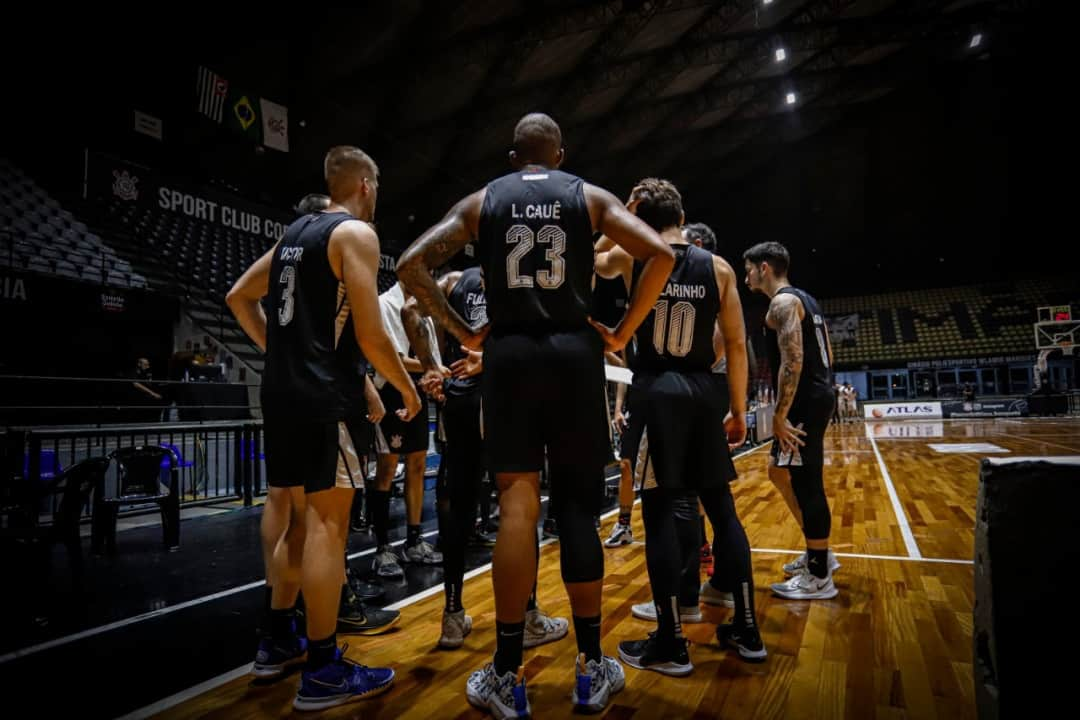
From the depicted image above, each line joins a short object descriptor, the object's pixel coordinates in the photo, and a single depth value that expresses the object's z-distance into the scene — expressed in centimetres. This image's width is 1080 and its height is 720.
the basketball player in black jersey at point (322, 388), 184
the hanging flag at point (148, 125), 1027
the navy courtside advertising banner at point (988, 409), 1869
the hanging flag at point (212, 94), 976
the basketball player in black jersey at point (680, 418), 202
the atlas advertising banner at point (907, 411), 1986
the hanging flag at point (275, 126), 1105
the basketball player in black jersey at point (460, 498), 233
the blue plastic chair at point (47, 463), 554
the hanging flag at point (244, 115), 1033
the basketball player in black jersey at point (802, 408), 282
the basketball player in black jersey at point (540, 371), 168
